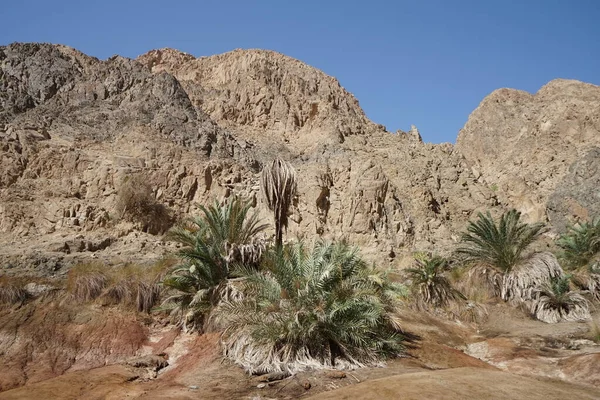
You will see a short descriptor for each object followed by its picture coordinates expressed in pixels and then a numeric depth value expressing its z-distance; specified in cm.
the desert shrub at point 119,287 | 1228
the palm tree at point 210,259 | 1113
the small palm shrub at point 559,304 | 1462
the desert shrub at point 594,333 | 1058
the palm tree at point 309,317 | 798
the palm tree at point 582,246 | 1983
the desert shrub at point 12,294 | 1168
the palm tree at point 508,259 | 1593
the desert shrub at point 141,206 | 1914
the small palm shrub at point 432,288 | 1524
